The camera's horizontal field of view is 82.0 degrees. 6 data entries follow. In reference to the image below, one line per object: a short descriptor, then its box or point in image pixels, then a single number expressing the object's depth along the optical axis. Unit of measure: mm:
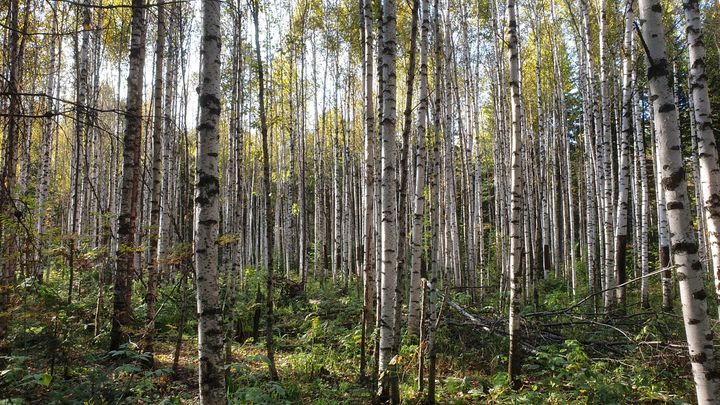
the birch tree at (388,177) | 4746
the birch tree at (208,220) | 3119
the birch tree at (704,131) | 3561
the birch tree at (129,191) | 5777
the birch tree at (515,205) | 5352
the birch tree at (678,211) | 3041
